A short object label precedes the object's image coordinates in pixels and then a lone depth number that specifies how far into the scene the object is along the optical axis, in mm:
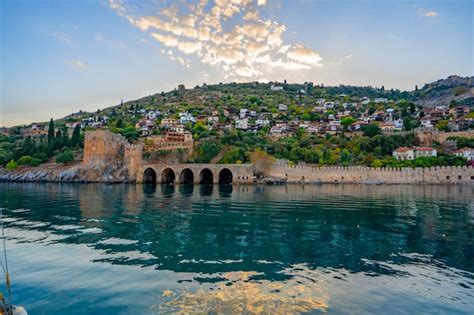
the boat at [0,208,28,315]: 5096
